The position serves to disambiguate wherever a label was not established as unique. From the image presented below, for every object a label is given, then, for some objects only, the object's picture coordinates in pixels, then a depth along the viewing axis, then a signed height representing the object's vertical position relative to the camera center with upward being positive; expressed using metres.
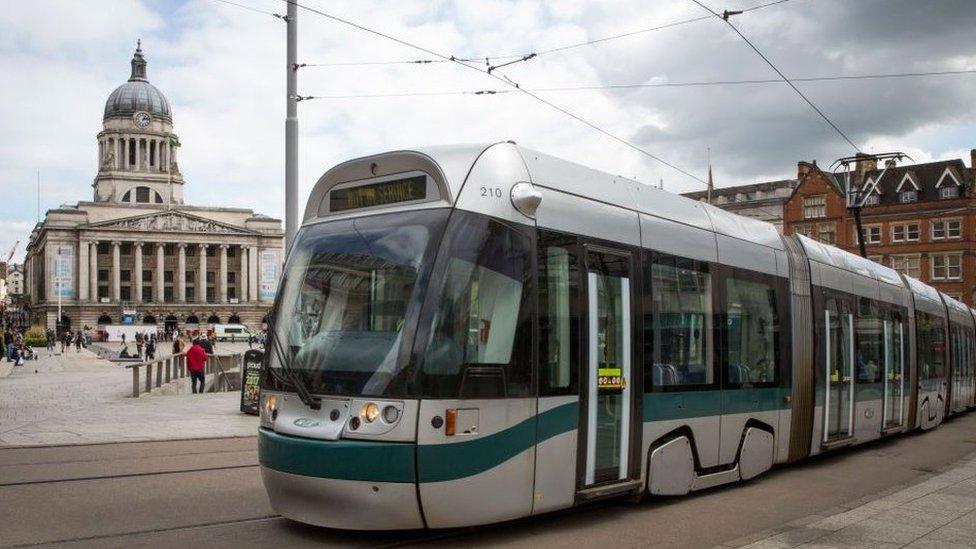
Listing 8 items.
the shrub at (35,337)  72.45 -0.40
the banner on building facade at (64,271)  128.12 +8.35
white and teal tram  6.82 -0.17
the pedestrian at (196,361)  25.48 -0.84
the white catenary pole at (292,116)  17.05 +3.94
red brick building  74.44 +8.87
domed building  131.75 +12.59
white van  102.94 -0.20
